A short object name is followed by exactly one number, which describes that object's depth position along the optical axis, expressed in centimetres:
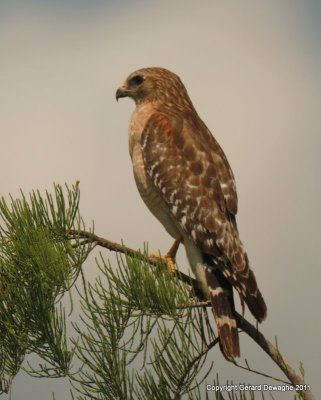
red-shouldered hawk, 1100
